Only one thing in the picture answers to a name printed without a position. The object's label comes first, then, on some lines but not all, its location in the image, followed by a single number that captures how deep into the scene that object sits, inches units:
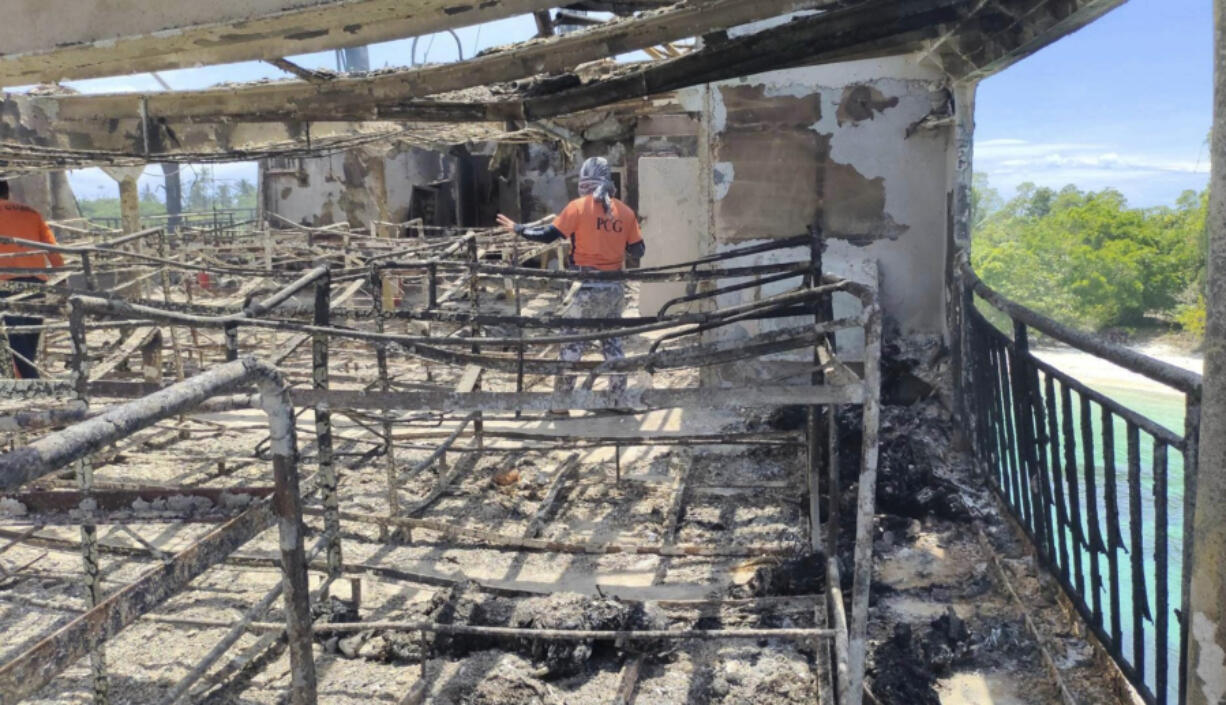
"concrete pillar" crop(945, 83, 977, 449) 278.8
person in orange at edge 261.9
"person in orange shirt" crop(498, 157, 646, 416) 288.5
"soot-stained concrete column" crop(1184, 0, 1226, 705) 87.2
